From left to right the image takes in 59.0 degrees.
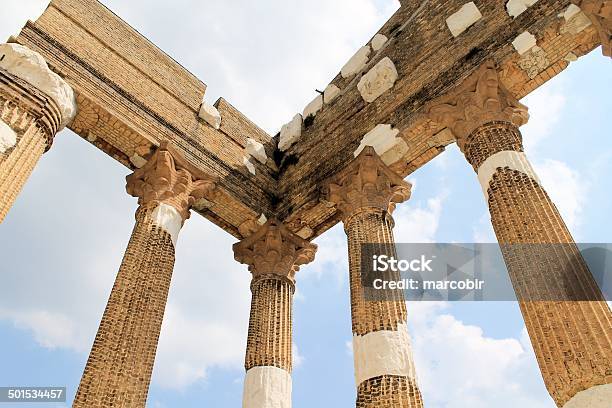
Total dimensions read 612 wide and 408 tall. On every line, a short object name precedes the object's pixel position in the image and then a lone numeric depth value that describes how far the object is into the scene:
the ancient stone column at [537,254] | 6.23
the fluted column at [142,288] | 8.14
